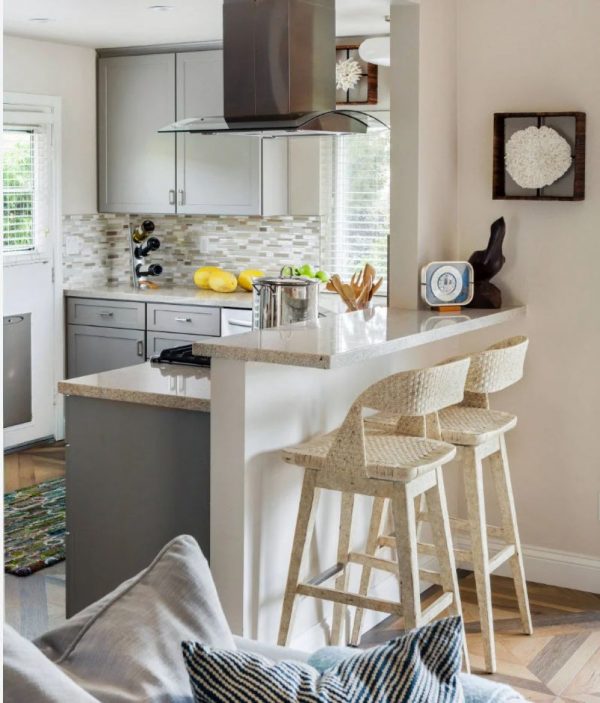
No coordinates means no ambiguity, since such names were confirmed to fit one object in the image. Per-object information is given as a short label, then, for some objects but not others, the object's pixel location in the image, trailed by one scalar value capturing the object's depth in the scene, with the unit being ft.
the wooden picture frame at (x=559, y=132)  12.58
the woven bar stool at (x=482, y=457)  10.86
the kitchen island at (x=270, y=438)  9.55
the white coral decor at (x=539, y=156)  12.57
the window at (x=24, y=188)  20.02
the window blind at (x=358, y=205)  19.84
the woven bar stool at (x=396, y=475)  9.43
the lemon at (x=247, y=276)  20.20
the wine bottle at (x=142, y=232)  21.89
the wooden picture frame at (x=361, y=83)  18.94
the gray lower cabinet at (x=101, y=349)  20.51
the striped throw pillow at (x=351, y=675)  4.13
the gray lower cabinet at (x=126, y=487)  10.30
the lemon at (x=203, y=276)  20.86
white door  19.98
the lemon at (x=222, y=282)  20.33
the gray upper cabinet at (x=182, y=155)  20.03
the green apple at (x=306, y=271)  18.45
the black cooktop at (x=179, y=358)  11.94
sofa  4.08
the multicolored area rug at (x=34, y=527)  14.08
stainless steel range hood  13.21
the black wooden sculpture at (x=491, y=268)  12.91
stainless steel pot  11.54
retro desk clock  12.62
